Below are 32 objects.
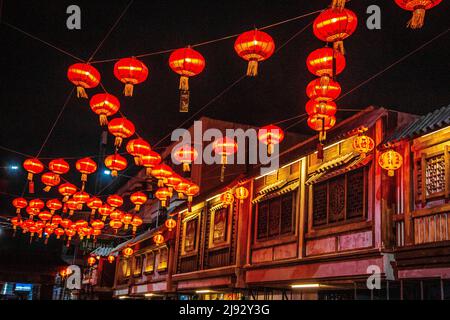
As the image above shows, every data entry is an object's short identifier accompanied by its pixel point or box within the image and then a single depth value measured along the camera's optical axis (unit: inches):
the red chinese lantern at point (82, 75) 496.7
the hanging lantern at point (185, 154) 663.8
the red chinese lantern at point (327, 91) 462.0
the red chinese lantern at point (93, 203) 933.4
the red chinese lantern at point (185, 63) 466.9
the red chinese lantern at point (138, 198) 872.3
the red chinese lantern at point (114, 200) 939.3
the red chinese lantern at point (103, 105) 561.3
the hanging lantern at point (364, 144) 493.7
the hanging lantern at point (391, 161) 462.0
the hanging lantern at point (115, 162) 722.8
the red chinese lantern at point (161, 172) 725.9
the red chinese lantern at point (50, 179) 818.8
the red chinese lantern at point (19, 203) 960.3
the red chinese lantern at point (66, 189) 859.4
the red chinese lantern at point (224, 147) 619.8
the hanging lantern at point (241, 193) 734.5
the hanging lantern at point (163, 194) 812.6
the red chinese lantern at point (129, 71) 490.6
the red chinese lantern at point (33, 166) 775.1
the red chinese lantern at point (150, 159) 681.0
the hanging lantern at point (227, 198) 751.1
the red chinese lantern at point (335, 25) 370.3
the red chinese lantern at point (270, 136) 598.9
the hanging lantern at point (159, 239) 1038.5
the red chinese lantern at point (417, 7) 323.6
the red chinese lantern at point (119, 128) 603.8
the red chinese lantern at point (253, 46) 429.1
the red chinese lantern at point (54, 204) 963.8
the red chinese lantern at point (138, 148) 669.9
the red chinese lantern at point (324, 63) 427.8
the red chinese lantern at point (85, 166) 752.3
